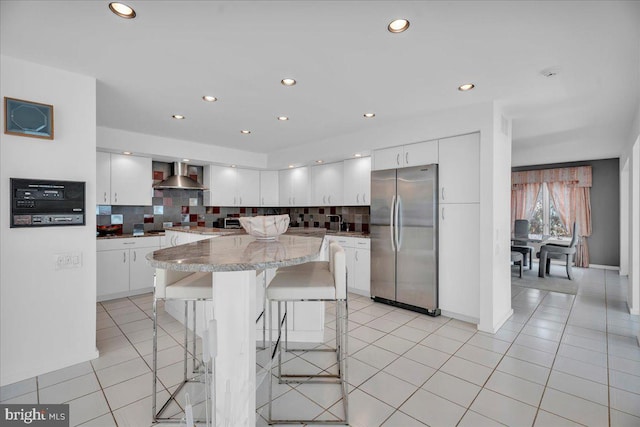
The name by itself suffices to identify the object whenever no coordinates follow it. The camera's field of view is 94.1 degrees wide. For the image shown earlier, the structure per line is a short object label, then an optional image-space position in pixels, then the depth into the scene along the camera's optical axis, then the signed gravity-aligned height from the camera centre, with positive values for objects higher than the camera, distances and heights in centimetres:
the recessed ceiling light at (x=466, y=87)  263 +113
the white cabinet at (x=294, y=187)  548 +50
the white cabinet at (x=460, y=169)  323 +49
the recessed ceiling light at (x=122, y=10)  162 +113
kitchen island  138 -54
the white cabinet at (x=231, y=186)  527 +49
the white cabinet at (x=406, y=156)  355 +72
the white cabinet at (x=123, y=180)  419 +49
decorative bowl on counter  201 -8
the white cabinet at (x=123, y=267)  402 -76
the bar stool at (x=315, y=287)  177 -44
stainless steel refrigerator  351 -31
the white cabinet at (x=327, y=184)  496 +50
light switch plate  230 -37
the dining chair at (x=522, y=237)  606 -52
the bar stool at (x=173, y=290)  170 -44
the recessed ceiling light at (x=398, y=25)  176 +113
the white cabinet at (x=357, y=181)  451 +49
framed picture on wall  211 +69
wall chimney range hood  473 +52
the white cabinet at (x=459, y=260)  326 -54
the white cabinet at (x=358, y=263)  429 -74
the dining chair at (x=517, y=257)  533 -81
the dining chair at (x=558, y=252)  545 -75
